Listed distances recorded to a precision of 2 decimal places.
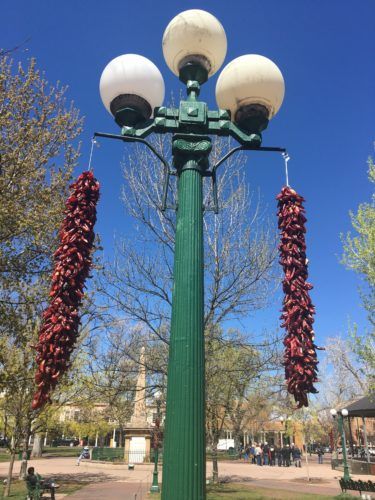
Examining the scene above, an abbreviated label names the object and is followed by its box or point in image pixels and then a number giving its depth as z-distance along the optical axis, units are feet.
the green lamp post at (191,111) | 9.89
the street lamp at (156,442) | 46.69
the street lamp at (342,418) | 55.57
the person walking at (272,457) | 103.71
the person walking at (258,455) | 101.21
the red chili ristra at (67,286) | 9.73
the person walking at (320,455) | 110.43
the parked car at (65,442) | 199.82
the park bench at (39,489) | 37.02
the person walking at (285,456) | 100.94
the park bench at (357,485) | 41.27
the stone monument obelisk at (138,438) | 80.02
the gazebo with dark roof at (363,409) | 73.36
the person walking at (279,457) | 102.07
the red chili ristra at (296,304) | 10.05
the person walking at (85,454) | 88.48
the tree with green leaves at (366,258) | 43.62
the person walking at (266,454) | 105.91
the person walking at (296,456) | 98.53
